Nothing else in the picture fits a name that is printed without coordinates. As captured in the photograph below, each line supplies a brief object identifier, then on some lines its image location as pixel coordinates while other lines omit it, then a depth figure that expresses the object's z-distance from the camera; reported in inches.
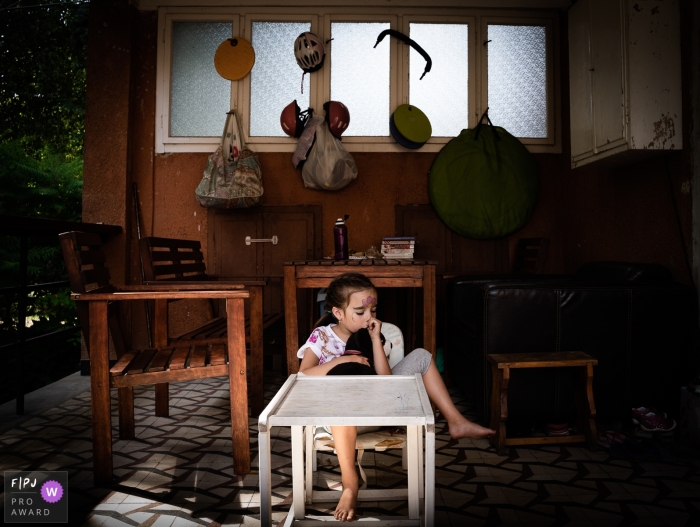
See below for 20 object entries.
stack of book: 132.6
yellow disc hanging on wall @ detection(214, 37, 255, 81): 162.7
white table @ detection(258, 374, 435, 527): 44.4
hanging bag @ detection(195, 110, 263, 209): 149.1
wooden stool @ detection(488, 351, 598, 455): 84.6
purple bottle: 126.0
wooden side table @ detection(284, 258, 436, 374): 104.9
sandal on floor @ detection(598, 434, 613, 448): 86.0
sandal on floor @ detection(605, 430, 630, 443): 86.3
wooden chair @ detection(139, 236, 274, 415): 98.1
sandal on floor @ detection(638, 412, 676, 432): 88.1
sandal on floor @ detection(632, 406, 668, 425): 90.0
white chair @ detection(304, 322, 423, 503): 63.6
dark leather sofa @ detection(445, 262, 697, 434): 90.0
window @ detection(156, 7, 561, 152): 164.6
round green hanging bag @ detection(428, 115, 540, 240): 160.6
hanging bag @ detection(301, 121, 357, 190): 150.7
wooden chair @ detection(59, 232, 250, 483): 73.9
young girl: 61.1
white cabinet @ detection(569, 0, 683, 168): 104.1
